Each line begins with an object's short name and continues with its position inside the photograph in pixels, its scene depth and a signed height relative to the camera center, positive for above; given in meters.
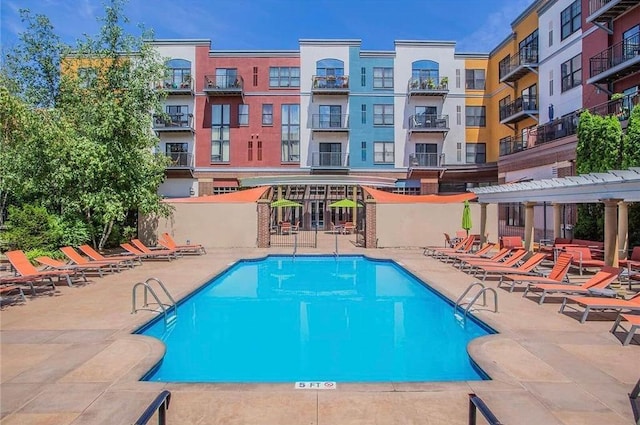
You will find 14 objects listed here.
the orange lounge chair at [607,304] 7.22 -1.38
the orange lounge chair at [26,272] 9.88 -1.33
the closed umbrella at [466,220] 19.19 +0.15
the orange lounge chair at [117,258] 13.76 -1.37
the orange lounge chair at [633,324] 6.12 -1.42
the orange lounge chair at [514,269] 11.77 -1.28
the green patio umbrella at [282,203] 25.05 +1.04
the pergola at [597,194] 10.65 +0.93
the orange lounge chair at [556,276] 10.27 -1.28
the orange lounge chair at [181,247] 17.89 -1.23
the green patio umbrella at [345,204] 25.43 +1.05
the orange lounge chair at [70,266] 11.88 -1.41
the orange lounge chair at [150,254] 16.04 -1.39
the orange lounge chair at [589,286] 8.98 -1.34
